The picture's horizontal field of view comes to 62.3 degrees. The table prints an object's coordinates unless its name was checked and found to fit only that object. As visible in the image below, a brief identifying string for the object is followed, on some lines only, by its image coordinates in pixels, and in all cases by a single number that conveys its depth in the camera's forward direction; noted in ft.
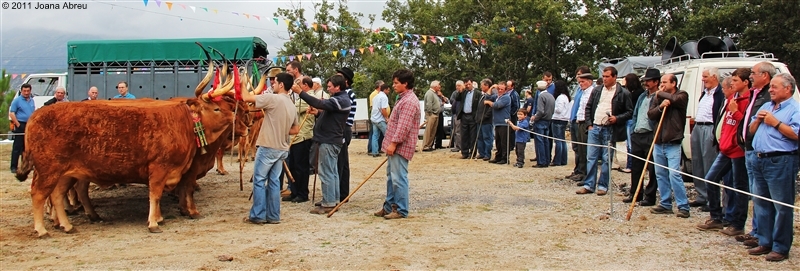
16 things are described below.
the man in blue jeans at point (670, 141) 25.78
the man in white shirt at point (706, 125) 25.43
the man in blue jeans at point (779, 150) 18.83
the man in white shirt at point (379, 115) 48.71
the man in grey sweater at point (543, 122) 42.83
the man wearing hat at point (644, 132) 27.99
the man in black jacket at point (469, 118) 50.11
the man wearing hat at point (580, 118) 34.06
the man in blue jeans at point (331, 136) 26.73
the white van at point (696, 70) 33.63
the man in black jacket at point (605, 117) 30.66
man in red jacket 21.57
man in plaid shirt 25.40
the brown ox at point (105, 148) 23.12
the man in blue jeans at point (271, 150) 24.86
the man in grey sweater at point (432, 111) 55.01
